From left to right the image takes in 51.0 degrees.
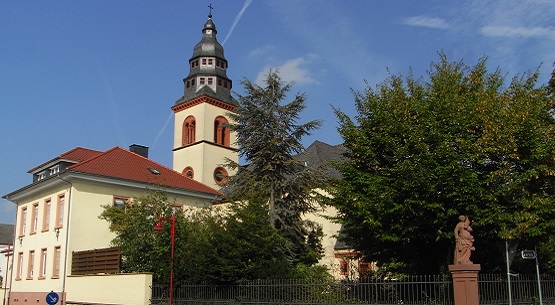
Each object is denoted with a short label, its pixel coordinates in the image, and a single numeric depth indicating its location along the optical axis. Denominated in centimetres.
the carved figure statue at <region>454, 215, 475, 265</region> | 1564
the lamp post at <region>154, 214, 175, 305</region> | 2108
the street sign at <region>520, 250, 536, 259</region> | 1503
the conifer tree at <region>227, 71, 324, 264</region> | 2691
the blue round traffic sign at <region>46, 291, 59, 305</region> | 1964
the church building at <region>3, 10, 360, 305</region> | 2628
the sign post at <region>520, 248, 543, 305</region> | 1503
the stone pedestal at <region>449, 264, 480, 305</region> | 1517
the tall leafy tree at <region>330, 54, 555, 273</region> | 1836
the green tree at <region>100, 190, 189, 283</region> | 2475
